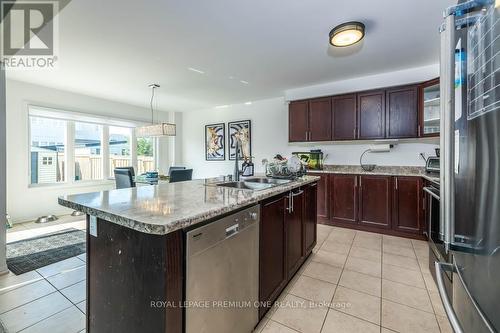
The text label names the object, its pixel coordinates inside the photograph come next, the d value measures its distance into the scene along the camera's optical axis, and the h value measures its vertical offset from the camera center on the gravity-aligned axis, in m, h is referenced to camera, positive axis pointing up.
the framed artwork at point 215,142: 5.70 +0.62
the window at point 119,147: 5.17 +0.46
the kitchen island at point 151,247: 0.90 -0.40
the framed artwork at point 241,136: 5.27 +0.72
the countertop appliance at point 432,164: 2.96 +0.01
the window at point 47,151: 4.05 +0.28
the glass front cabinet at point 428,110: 3.12 +0.79
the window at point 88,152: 4.62 +0.31
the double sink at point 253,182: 2.08 -0.17
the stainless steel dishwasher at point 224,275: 1.00 -0.57
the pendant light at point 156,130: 3.72 +0.62
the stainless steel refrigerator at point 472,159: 0.61 +0.02
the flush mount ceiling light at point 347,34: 2.12 +1.29
